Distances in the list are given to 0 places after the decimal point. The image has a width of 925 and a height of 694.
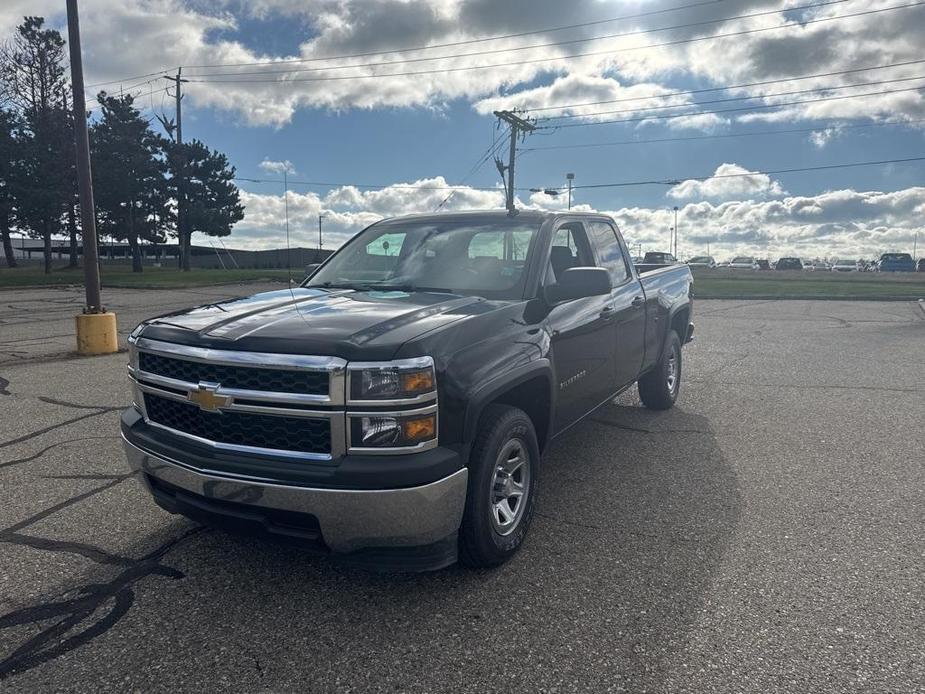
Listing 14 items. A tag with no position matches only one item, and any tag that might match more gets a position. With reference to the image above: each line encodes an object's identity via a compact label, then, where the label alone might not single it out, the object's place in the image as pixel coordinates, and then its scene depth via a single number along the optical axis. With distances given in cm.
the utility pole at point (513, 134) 3366
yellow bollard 962
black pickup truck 269
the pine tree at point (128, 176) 4219
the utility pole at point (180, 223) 4744
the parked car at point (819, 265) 8840
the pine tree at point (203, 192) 4775
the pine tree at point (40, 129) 3672
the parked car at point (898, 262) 5462
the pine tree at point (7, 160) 3559
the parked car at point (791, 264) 6686
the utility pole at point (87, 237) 948
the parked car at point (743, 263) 7738
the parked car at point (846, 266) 7594
